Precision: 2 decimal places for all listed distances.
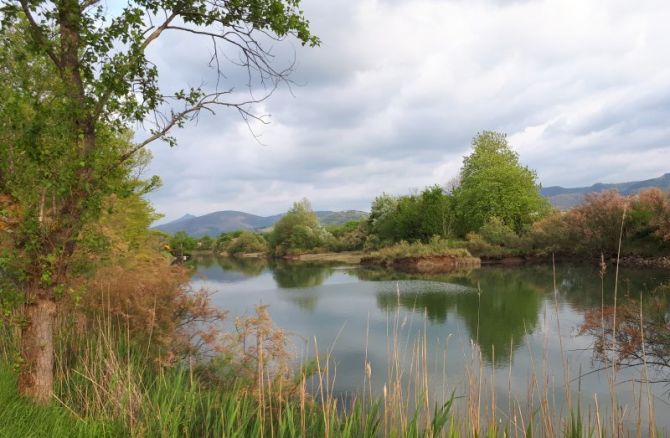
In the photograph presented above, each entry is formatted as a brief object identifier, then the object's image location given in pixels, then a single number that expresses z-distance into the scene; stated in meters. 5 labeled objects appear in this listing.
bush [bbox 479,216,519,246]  37.06
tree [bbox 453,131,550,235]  40.06
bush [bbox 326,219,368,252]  55.44
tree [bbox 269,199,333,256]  60.59
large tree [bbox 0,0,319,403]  3.88
